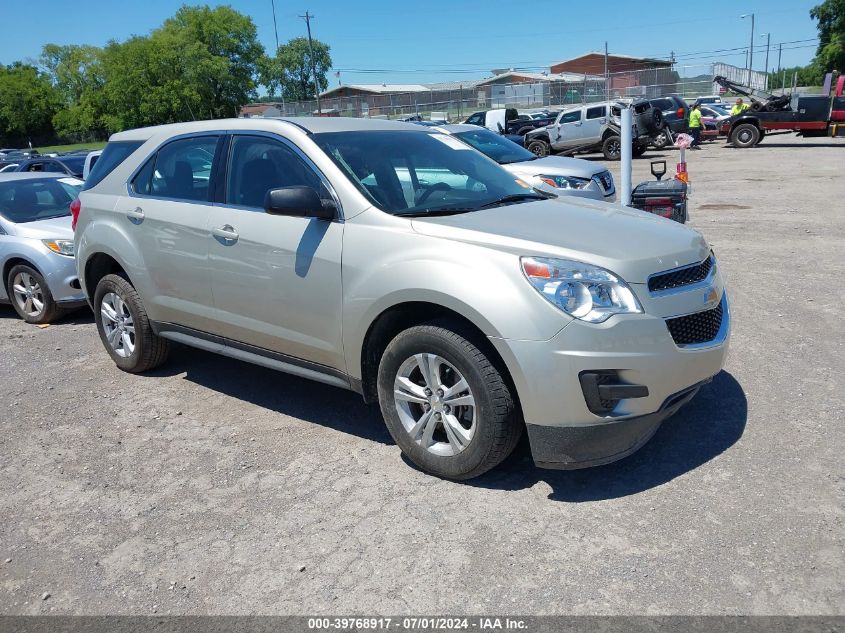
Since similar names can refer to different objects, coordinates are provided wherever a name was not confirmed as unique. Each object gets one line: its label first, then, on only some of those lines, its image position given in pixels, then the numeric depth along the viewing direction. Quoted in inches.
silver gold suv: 129.3
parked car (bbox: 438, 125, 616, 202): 378.6
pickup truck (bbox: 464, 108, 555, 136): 1121.4
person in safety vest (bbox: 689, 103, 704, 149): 1079.0
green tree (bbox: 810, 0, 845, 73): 2844.5
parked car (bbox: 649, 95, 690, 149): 1085.8
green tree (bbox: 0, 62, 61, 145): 3442.4
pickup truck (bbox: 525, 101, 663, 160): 991.6
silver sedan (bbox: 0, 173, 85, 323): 287.9
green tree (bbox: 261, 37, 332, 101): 4074.8
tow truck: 933.8
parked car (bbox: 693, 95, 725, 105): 1525.3
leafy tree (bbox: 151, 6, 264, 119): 2901.1
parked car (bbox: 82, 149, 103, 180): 503.6
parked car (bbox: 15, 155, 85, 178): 575.2
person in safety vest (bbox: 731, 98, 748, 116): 1042.1
